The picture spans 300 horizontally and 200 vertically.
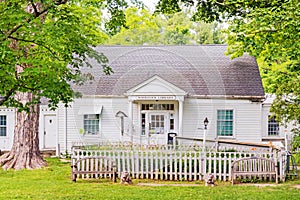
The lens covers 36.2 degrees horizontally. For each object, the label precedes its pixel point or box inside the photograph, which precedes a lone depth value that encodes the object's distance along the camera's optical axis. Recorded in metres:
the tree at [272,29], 11.34
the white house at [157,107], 23.45
